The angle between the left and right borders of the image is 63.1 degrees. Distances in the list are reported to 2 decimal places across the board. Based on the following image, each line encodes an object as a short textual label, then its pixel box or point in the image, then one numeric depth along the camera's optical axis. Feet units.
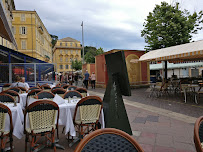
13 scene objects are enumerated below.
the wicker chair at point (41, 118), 9.08
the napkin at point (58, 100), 11.39
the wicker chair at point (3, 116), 9.00
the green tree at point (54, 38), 282.46
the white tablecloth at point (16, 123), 9.55
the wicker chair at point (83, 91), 16.24
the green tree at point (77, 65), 169.99
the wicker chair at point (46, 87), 21.81
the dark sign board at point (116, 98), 9.35
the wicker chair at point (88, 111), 10.61
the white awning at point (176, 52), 23.61
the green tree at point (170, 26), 48.16
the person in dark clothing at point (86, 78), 46.23
